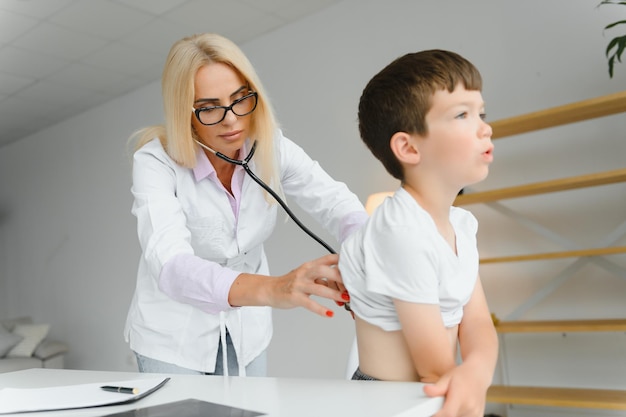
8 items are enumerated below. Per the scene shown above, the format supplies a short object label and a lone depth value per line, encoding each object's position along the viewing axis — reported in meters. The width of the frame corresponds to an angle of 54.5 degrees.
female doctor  1.39
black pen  0.93
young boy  0.90
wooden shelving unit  2.34
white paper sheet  0.87
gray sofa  5.37
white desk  0.73
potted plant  2.13
